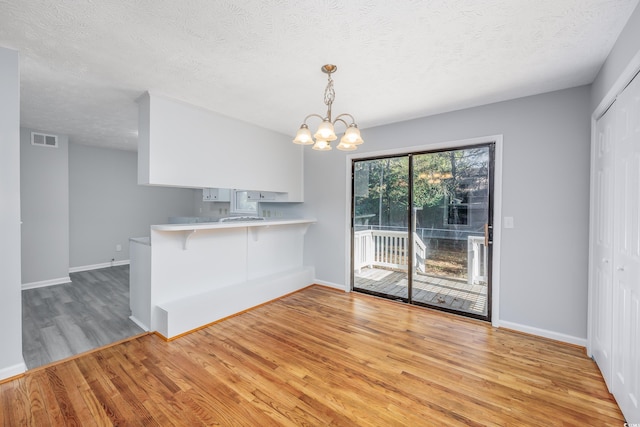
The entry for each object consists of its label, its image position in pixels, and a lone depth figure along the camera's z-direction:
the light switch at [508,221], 2.90
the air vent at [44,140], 4.16
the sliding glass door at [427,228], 3.17
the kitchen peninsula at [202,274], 2.83
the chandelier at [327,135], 2.08
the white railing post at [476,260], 3.15
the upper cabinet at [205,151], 2.79
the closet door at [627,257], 1.55
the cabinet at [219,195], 5.78
